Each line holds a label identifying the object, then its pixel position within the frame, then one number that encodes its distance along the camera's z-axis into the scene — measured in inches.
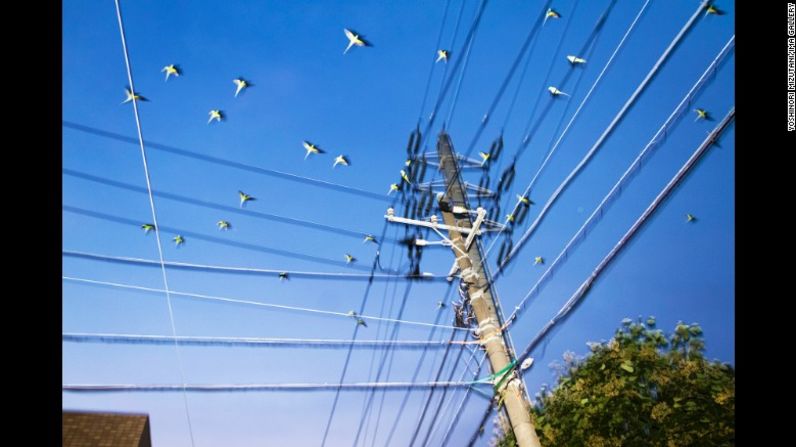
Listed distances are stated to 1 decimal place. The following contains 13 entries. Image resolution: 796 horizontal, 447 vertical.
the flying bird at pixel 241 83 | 406.6
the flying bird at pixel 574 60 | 337.4
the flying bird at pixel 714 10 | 252.0
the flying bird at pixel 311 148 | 442.6
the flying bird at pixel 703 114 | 315.9
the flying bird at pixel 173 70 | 380.8
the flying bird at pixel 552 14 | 334.3
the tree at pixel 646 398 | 389.7
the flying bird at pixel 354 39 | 362.0
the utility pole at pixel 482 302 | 343.3
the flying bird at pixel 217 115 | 419.2
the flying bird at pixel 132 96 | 355.2
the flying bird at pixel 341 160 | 456.4
